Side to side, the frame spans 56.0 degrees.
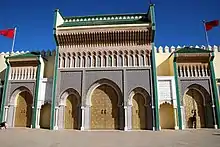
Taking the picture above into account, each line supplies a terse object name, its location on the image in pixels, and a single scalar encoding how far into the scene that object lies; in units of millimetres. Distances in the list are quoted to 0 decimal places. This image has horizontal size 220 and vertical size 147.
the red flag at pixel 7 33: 17062
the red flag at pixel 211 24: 15803
